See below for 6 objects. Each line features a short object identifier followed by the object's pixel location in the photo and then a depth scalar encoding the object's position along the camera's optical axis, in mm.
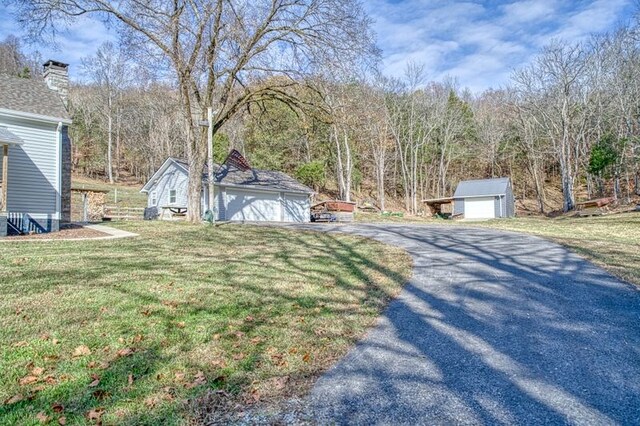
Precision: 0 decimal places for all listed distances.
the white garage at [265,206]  20678
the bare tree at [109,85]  36031
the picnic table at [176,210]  20083
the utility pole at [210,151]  15125
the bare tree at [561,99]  28141
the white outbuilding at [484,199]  30484
